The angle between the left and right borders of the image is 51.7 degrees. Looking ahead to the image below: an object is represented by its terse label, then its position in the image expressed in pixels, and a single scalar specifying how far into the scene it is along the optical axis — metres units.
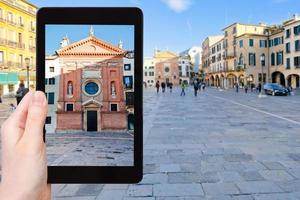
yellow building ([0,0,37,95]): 42.22
